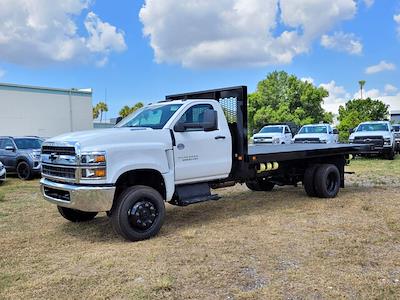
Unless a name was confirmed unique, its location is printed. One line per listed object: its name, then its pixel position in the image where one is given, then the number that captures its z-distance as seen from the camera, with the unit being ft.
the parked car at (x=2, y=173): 43.88
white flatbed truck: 19.13
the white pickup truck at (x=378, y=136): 65.36
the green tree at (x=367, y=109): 189.67
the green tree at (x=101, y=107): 283.59
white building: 105.29
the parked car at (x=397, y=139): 80.39
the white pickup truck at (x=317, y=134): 71.67
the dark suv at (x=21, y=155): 48.57
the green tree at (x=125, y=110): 240.18
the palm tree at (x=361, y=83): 271.28
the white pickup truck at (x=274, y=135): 82.23
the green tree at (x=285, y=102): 186.65
